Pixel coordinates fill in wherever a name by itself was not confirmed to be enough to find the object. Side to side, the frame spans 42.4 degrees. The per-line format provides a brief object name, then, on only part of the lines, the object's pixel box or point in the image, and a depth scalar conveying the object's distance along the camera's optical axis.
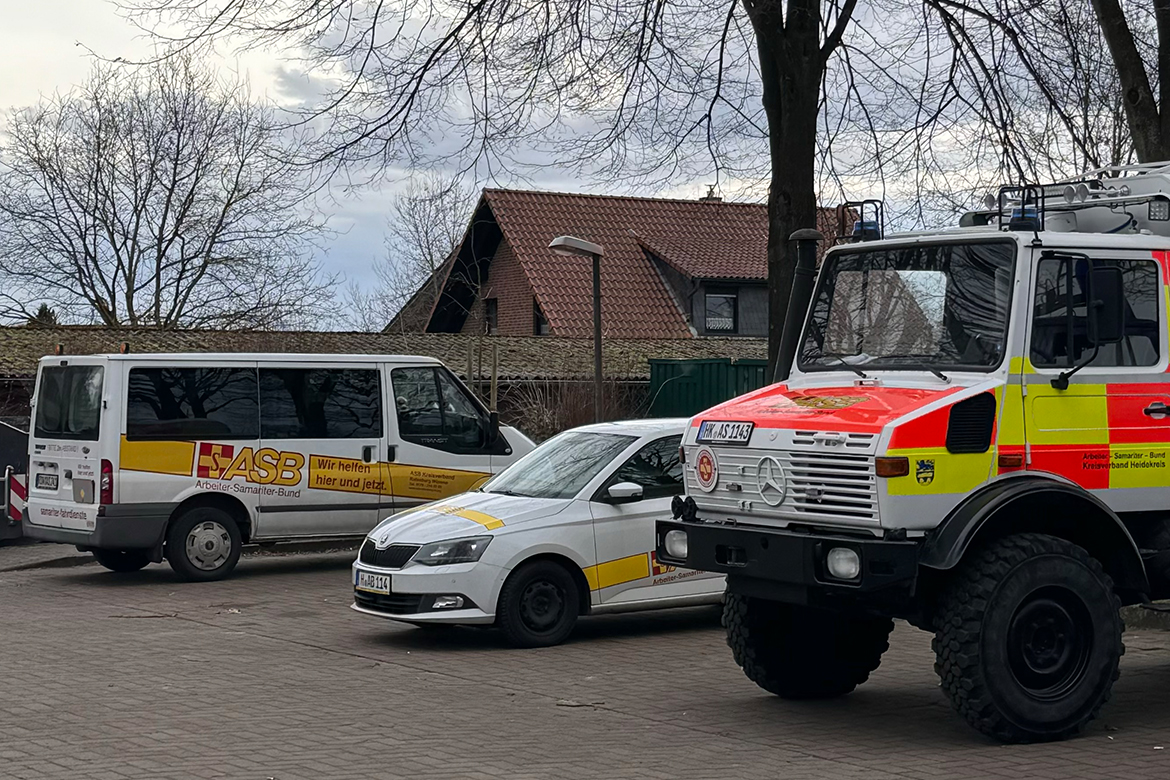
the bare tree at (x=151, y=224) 40.16
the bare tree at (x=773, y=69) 15.59
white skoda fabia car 11.07
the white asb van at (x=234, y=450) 15.19
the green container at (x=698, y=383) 26.64
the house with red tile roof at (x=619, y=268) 38.12
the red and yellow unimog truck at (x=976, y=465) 7.71
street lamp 19.41
